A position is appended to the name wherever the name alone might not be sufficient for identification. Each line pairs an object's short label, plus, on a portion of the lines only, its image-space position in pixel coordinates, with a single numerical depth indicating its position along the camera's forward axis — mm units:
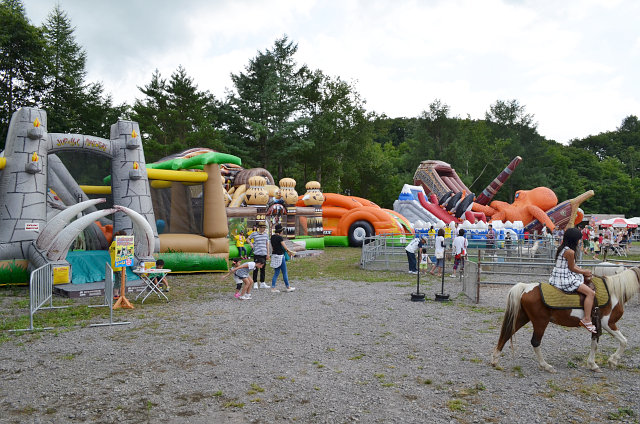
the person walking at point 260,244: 11078
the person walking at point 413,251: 13844
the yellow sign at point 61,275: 10672
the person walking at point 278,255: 10859
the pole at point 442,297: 10070
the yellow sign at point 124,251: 8962
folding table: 9367
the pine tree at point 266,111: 34031
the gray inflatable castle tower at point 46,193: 10711
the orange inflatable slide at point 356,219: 22266
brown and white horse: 5723
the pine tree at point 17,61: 26578
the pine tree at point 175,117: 32375
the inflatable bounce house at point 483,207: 24500
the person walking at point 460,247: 13312
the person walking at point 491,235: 18609
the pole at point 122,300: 9050
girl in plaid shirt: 5680
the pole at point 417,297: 10039
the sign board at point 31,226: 11375
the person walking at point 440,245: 13555
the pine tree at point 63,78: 29941
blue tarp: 11168
